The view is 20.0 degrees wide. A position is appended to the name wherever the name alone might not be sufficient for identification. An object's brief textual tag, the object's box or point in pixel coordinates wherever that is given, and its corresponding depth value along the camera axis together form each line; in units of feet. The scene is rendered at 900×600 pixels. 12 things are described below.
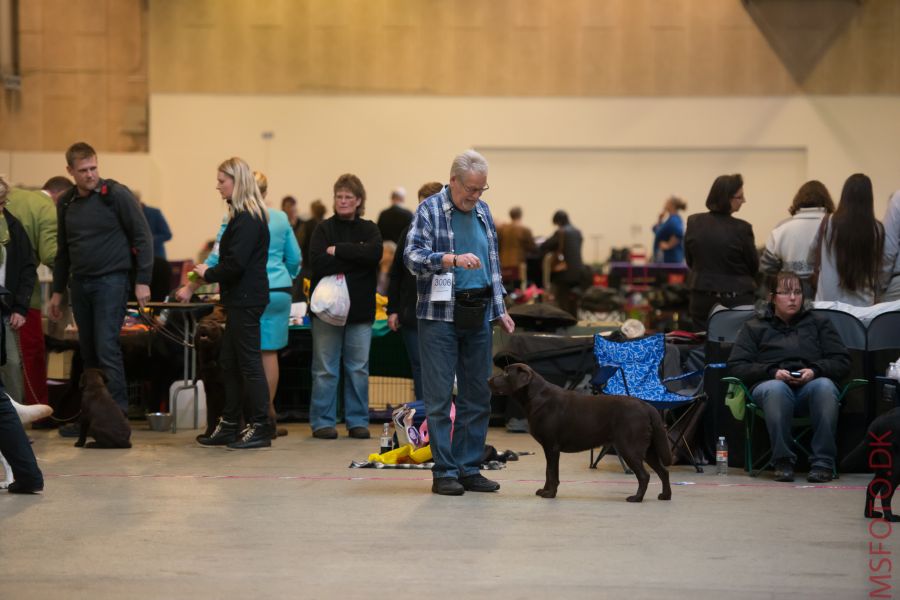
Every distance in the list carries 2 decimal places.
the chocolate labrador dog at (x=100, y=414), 47.84
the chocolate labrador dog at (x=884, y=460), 33.48
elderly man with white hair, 36.85
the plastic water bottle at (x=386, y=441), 45.32
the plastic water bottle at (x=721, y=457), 43.66
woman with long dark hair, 46.96
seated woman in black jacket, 41.63
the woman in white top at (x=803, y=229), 49.60
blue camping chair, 44.75
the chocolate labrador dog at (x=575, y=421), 37.60
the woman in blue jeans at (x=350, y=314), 51.61
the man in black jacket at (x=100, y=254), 49.05
